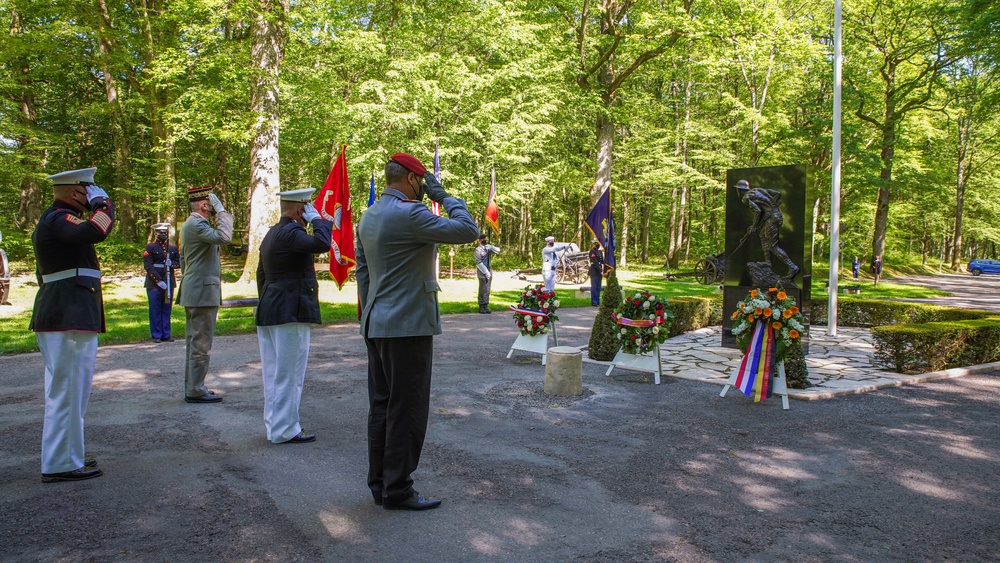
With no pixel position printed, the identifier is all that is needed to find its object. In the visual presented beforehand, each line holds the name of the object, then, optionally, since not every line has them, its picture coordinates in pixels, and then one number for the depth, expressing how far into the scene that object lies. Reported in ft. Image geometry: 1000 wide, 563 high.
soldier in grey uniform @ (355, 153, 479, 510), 13.11
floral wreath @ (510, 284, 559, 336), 31.50
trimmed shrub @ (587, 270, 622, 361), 31.40
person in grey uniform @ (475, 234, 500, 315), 51.90
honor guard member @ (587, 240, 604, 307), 58.85
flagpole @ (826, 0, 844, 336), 42.37
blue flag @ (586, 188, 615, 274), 41.14
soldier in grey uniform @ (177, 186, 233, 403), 22.06
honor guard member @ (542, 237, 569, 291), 59.88
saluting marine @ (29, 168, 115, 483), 14.89
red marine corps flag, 35.01
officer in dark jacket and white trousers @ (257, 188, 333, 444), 17.97
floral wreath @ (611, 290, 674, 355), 28.37
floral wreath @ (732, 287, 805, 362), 24.68
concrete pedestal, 25.21
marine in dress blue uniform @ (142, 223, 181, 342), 35.99
